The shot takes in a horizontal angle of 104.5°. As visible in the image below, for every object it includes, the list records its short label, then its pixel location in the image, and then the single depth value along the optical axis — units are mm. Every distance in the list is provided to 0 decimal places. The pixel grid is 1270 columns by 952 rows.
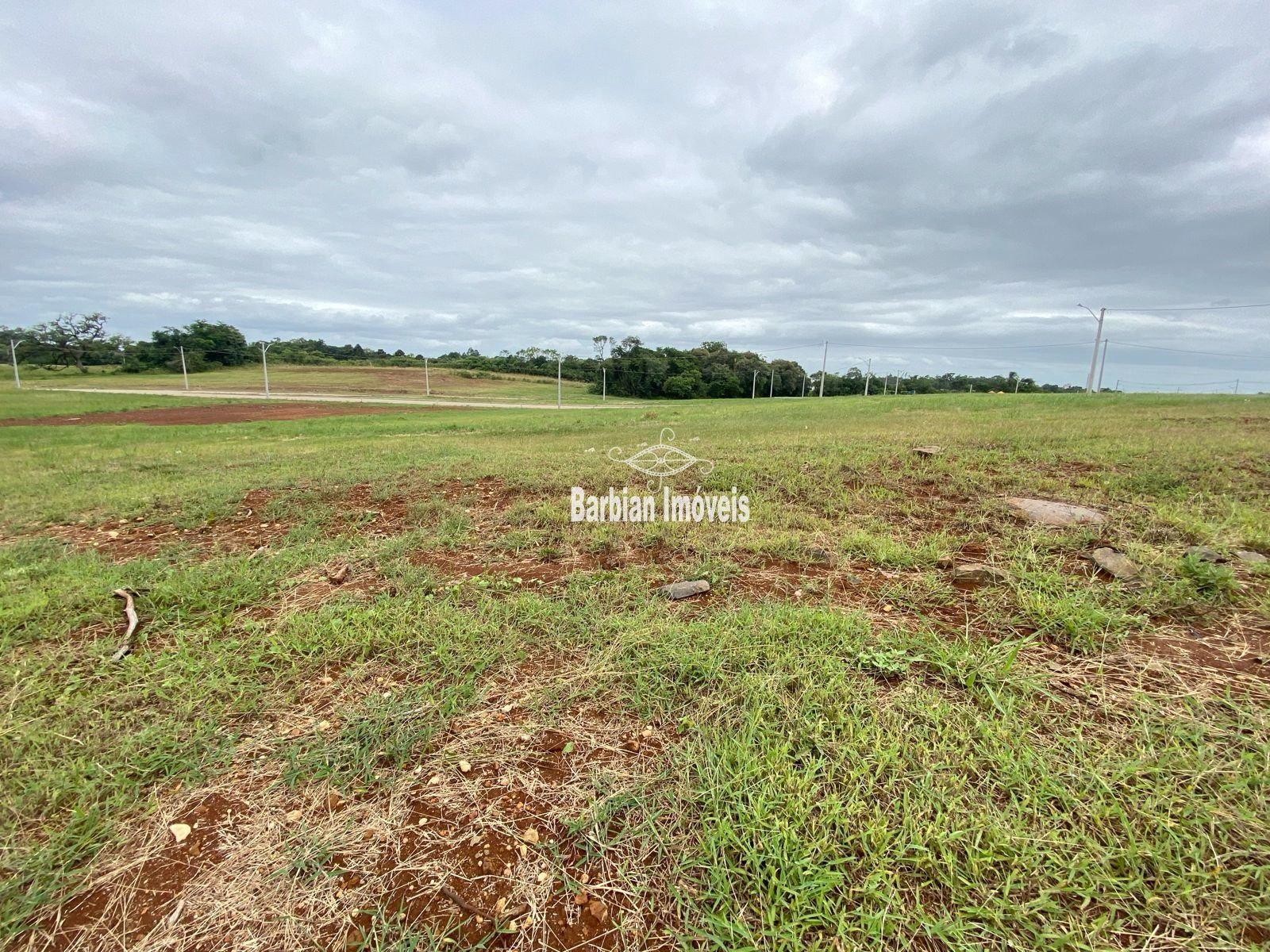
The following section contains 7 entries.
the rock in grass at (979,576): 2674
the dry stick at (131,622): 2303
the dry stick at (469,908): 1257
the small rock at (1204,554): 2608
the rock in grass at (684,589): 2807
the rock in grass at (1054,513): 3391
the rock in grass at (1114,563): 2559
